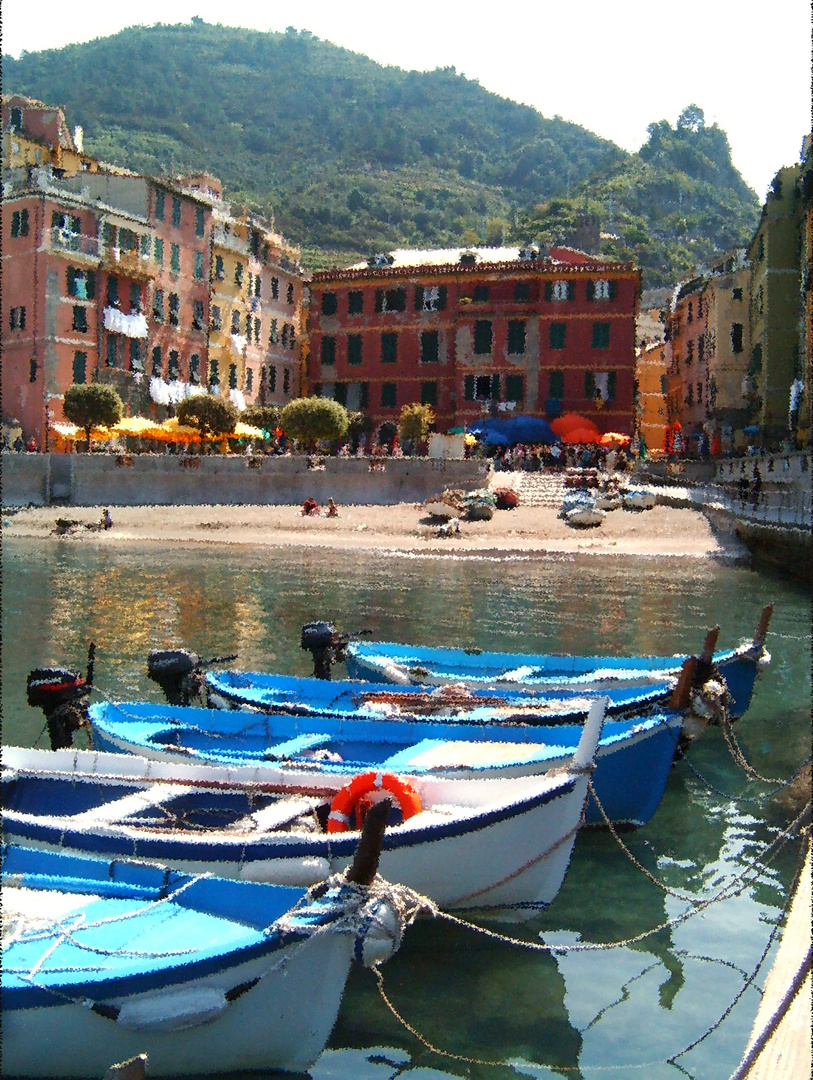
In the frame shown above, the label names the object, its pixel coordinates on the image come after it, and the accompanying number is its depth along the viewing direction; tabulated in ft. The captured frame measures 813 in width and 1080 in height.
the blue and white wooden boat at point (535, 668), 53.57
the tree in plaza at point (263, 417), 200.03
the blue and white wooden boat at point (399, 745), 37.93
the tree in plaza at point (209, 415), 180.86
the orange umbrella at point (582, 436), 200.13
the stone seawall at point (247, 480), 167.63
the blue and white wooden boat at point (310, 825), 29.12
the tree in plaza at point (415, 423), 195.21
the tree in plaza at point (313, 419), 181.47
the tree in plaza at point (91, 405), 166.61
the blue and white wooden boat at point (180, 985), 22.44
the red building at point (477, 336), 206.28
